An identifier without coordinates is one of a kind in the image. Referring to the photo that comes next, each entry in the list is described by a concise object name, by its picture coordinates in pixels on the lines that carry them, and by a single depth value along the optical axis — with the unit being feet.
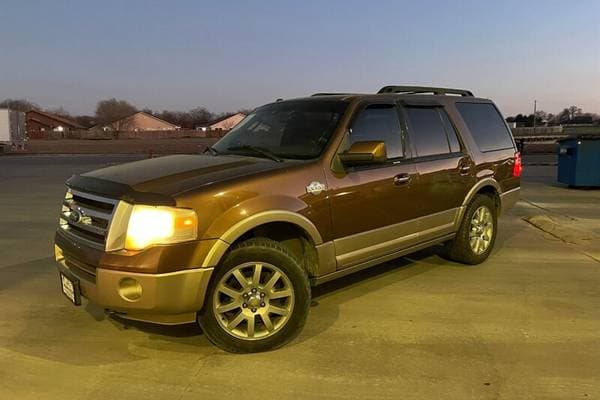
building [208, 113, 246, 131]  394.32
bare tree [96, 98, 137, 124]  442.50
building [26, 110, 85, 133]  376.74
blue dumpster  43.57
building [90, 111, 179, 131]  402.52
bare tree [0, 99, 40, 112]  400.75
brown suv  11.44
